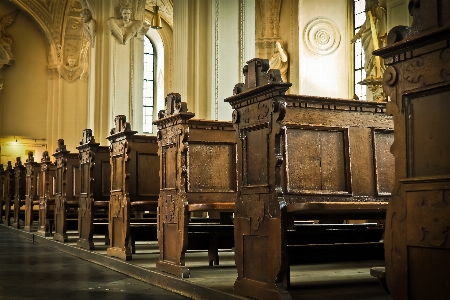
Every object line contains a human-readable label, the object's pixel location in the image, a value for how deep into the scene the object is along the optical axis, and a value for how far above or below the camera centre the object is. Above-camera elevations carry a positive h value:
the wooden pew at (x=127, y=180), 7.06 +0.21
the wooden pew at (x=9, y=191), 15.52 +0.20
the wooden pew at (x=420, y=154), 2.85 +0.19
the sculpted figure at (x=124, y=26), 13.65 +3.62
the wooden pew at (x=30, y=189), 12.92 +0.20
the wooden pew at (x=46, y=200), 11.34 -0.02
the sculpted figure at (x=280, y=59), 18.16 +3.85
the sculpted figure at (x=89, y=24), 14.09 +3.77
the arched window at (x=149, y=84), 24.66 +4.36
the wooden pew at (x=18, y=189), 14.51 +0.23
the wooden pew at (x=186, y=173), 5.71 +0.23
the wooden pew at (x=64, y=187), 9.92 +0.20
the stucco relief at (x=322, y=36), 17.11 +4.21
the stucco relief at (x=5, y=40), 22.88 +5.58
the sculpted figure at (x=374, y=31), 13.22 +3.44
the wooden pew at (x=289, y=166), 4.14 +0.22
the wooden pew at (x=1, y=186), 16.92 +0.35
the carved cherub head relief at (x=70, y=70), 24.09 +4.75
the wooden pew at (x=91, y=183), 8.38 +0.20
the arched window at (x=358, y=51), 17.27 +3.91
